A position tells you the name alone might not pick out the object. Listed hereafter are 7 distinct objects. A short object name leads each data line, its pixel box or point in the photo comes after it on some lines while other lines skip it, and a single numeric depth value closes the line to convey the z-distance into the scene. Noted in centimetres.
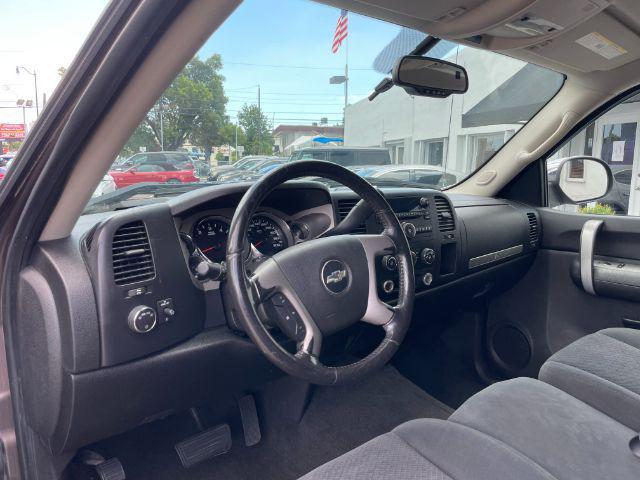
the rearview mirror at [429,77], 184
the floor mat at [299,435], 206
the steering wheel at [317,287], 128
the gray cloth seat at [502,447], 119
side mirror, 287
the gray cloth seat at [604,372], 151
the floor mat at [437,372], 276
